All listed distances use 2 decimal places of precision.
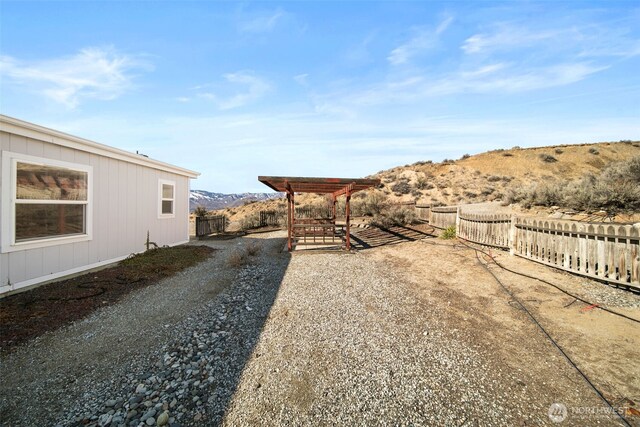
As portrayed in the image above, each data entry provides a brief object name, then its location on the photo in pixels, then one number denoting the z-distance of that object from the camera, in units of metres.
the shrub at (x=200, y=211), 19.39
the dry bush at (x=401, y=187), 29.75
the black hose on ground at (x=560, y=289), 4.18
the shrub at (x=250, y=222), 18.55
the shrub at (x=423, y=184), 29.92
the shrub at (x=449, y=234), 11.25
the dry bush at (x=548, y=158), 34.19
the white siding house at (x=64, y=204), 5.25
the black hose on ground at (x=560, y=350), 2.45
